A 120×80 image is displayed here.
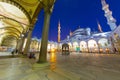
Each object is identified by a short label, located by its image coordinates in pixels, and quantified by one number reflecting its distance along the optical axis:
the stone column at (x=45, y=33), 2.98
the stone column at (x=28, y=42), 6.58
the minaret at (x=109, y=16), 28.04
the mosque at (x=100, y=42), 16.41
